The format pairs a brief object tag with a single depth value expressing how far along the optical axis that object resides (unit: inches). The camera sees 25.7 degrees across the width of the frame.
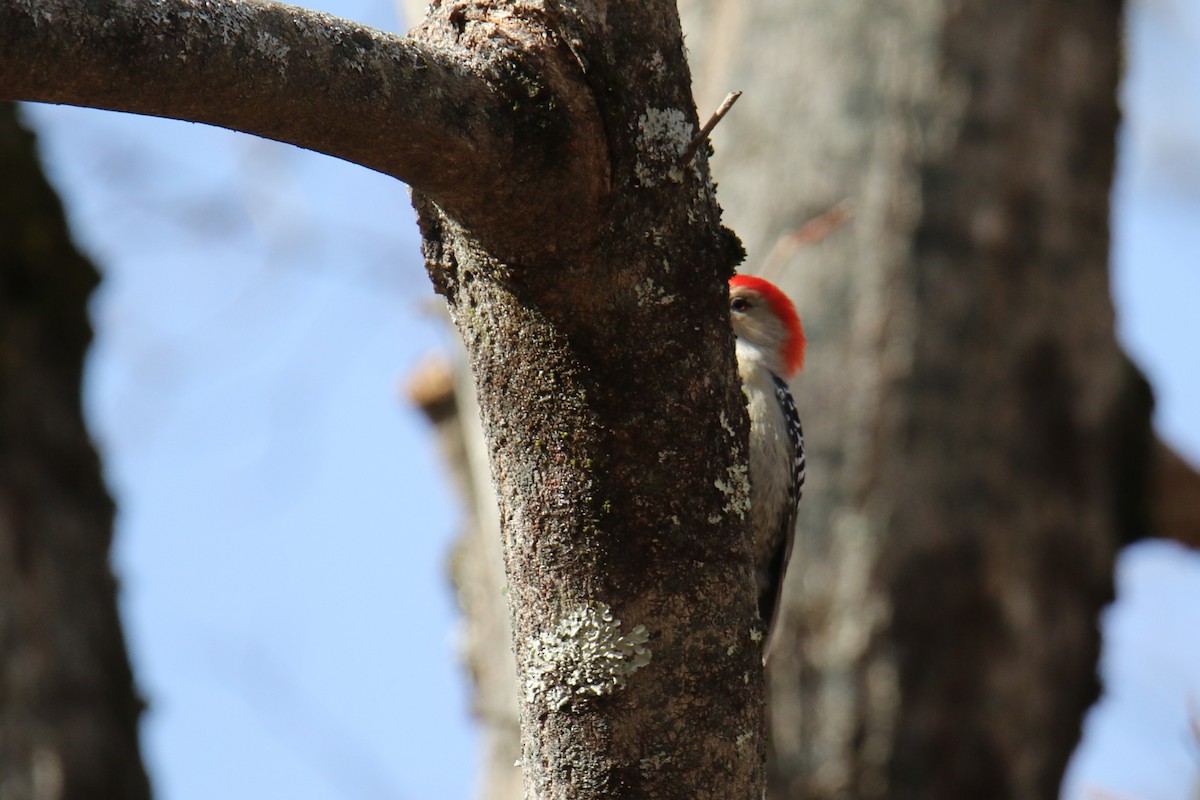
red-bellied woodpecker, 381.7
